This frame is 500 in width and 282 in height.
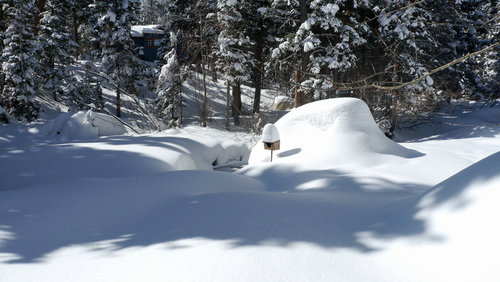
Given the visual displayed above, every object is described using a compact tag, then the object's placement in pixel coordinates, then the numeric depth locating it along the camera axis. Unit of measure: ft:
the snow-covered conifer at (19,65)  61.05
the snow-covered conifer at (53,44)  73.67
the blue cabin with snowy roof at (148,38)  118.93
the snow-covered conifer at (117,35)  70.28
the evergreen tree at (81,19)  84.46
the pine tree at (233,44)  58.85
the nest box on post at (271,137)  26.73
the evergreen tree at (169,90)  63.87
